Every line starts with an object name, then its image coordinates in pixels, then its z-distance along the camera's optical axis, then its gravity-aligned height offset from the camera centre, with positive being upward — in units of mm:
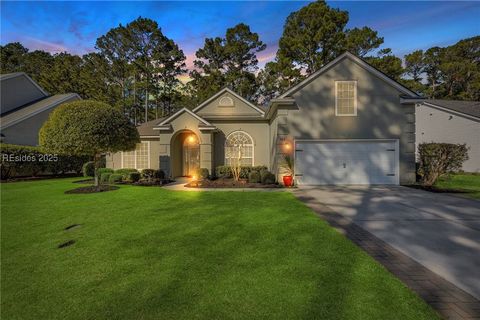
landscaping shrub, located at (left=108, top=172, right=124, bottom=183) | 13688 -1197
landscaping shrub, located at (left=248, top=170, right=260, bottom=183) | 13105 -1092
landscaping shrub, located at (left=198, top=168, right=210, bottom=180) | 14312 -976
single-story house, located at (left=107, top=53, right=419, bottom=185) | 12359 +1736
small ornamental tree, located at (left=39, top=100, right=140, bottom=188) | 10328 +1299
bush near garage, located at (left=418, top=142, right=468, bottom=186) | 10664 -50
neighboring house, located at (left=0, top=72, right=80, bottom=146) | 18234 +4741
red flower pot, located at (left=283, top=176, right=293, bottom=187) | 12180 -1224
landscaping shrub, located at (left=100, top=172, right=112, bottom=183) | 14217 -1181
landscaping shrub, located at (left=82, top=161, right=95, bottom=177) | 17516 -840
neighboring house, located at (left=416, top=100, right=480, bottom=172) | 18016 +2906
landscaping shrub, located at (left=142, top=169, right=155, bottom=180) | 14052 -988
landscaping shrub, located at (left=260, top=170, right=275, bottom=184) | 12656 -1109
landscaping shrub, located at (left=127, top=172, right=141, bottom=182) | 13852 -1144
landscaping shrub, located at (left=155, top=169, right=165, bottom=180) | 14211 -1001
